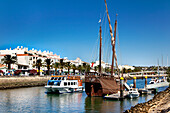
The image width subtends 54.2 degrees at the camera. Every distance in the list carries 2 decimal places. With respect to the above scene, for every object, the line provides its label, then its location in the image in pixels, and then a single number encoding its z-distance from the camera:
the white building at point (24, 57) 79.69
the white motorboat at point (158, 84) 51.08
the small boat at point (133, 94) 33.58
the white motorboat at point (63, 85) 40.25
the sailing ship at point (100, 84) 34.74
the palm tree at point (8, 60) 65.26
